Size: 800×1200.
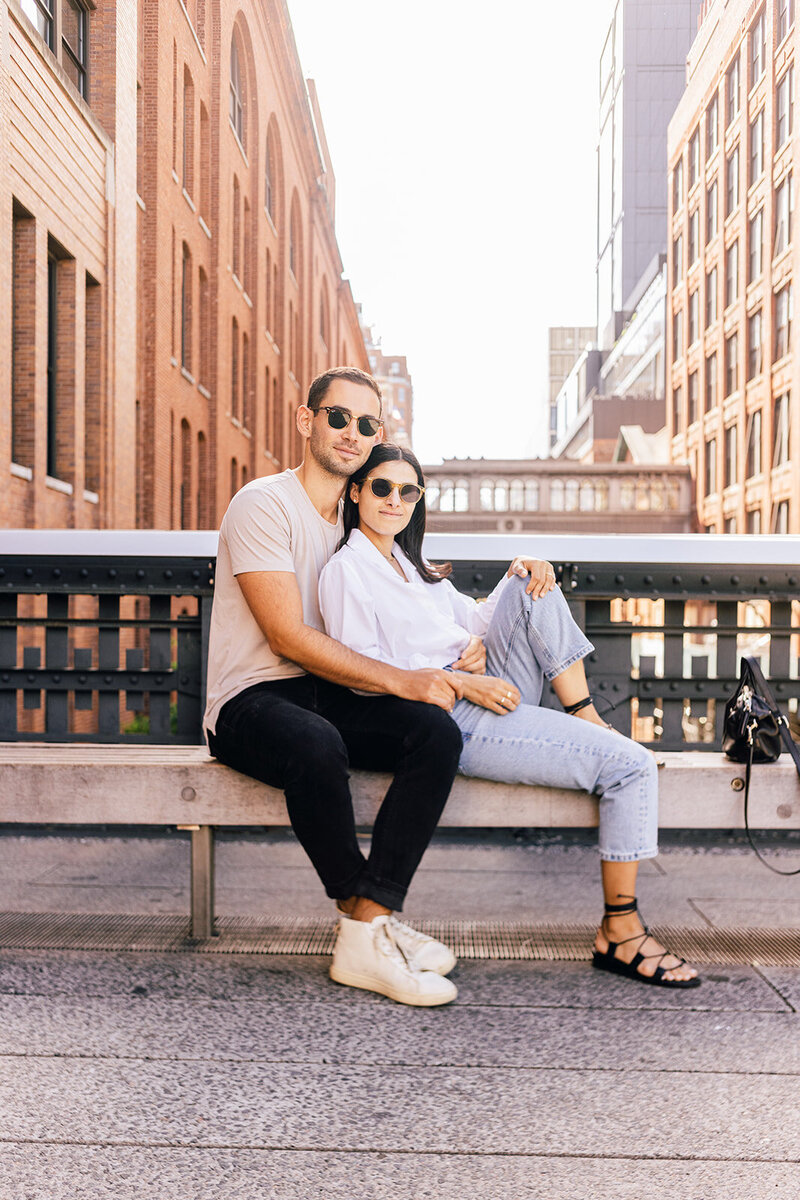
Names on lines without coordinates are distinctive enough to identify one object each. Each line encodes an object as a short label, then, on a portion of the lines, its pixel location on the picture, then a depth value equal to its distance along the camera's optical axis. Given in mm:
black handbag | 2904
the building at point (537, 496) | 20406
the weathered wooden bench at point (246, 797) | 2840
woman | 2742
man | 2580
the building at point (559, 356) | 107938
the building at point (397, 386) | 110288
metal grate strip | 3041
